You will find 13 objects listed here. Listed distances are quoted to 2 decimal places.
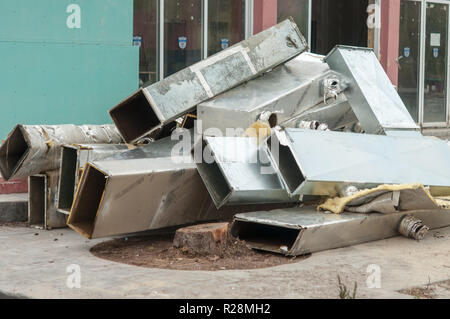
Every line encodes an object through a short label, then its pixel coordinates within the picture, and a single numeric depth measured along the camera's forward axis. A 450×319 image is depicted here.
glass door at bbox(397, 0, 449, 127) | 13.27
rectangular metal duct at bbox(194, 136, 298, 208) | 6.38
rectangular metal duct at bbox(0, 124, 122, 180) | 7.07
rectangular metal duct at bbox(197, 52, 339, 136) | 7.69
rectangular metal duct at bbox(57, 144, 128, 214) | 7.04
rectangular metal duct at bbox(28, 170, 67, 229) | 7.29
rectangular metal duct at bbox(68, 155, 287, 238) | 6.09
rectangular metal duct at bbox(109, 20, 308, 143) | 7.62
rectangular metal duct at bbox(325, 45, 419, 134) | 7.73
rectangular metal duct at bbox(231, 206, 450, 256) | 6.14
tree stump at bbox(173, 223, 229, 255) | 6.05
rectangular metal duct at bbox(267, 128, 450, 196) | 6.57
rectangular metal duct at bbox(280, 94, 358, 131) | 8.08
